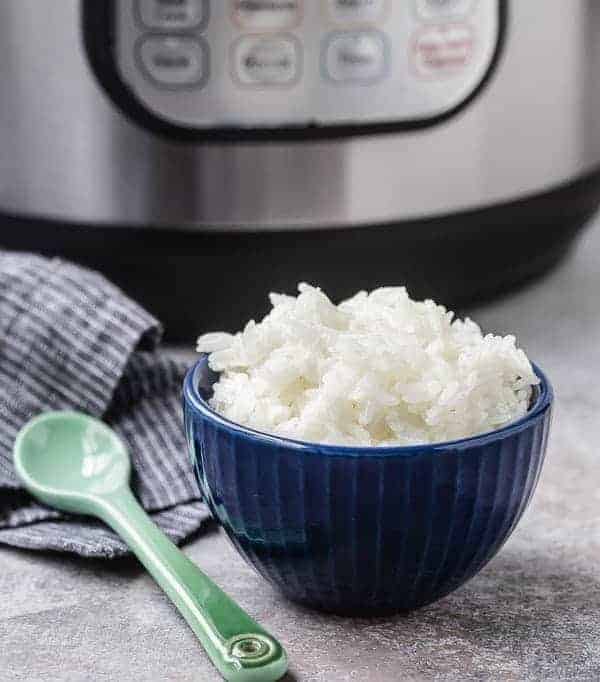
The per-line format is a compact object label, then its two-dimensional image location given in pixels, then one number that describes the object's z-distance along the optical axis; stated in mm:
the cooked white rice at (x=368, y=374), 704
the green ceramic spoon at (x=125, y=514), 699
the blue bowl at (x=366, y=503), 700
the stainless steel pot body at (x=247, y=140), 873
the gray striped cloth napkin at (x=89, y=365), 823
